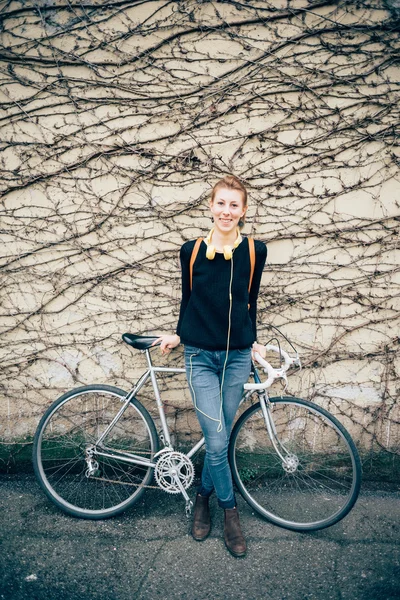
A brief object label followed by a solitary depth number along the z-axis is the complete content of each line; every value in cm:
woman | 231
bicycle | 267
